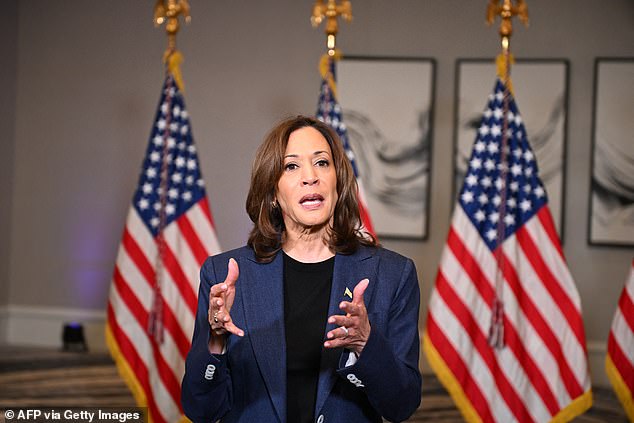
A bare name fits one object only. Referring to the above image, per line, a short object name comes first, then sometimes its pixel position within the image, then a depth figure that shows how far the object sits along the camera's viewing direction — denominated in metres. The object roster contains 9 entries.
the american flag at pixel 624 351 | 3.75
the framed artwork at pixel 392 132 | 6.36
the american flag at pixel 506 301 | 3.84
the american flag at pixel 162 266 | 4.12
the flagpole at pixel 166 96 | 4.23
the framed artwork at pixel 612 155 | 6.10
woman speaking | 1.80
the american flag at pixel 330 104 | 4.22
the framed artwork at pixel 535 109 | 6.16
